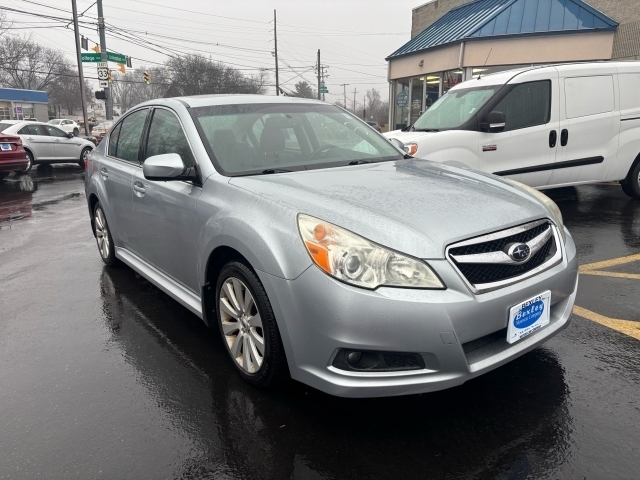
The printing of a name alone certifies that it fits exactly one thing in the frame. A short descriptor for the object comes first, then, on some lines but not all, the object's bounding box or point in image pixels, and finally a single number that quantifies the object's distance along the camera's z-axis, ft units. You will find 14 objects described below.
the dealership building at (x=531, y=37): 53.88
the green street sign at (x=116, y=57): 82.94
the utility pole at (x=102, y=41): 81.76
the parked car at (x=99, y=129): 112.11
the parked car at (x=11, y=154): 41.50
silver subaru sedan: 7.49
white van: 22.59
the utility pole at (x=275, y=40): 170.40
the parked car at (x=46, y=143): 48.83
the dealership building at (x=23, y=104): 165.78
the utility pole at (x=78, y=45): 86.68
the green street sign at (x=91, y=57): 80.79
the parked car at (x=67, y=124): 133.28
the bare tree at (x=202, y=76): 175.11
